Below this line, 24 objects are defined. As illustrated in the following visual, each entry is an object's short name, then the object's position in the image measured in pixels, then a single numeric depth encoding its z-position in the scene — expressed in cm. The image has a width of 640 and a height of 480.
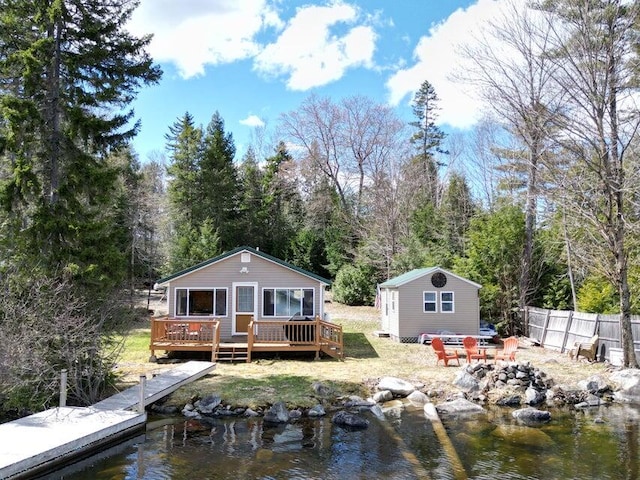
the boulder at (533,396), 1147
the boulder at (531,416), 1027
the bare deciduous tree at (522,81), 1499
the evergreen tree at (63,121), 1040
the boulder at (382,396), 1151
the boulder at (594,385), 1209
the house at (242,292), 1725
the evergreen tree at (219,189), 3519
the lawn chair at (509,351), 1416
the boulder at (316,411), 1058
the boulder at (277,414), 1018
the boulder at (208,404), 1077
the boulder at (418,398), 1147
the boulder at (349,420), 984
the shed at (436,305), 1941
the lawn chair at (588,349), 1491
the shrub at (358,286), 3062
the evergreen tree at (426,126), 4412
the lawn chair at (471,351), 1422
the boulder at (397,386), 1191
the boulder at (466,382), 1204
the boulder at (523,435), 883
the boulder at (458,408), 1088
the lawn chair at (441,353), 1433
